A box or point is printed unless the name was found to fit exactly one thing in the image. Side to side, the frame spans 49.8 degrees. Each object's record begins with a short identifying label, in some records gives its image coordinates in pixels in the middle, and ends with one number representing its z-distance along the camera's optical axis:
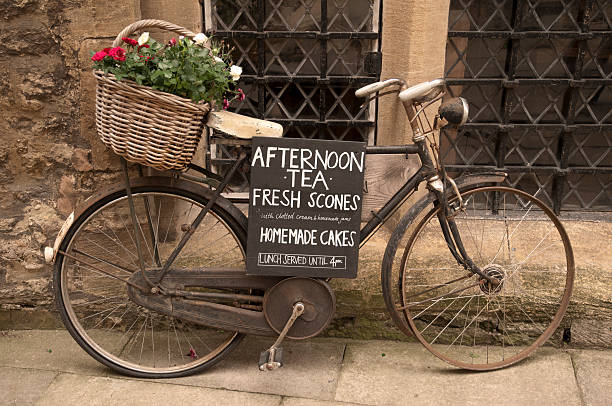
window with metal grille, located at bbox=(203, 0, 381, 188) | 3.35
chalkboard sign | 2.83
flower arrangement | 2.54
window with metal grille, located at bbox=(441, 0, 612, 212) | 3.37
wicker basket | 2.56
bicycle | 2.97
